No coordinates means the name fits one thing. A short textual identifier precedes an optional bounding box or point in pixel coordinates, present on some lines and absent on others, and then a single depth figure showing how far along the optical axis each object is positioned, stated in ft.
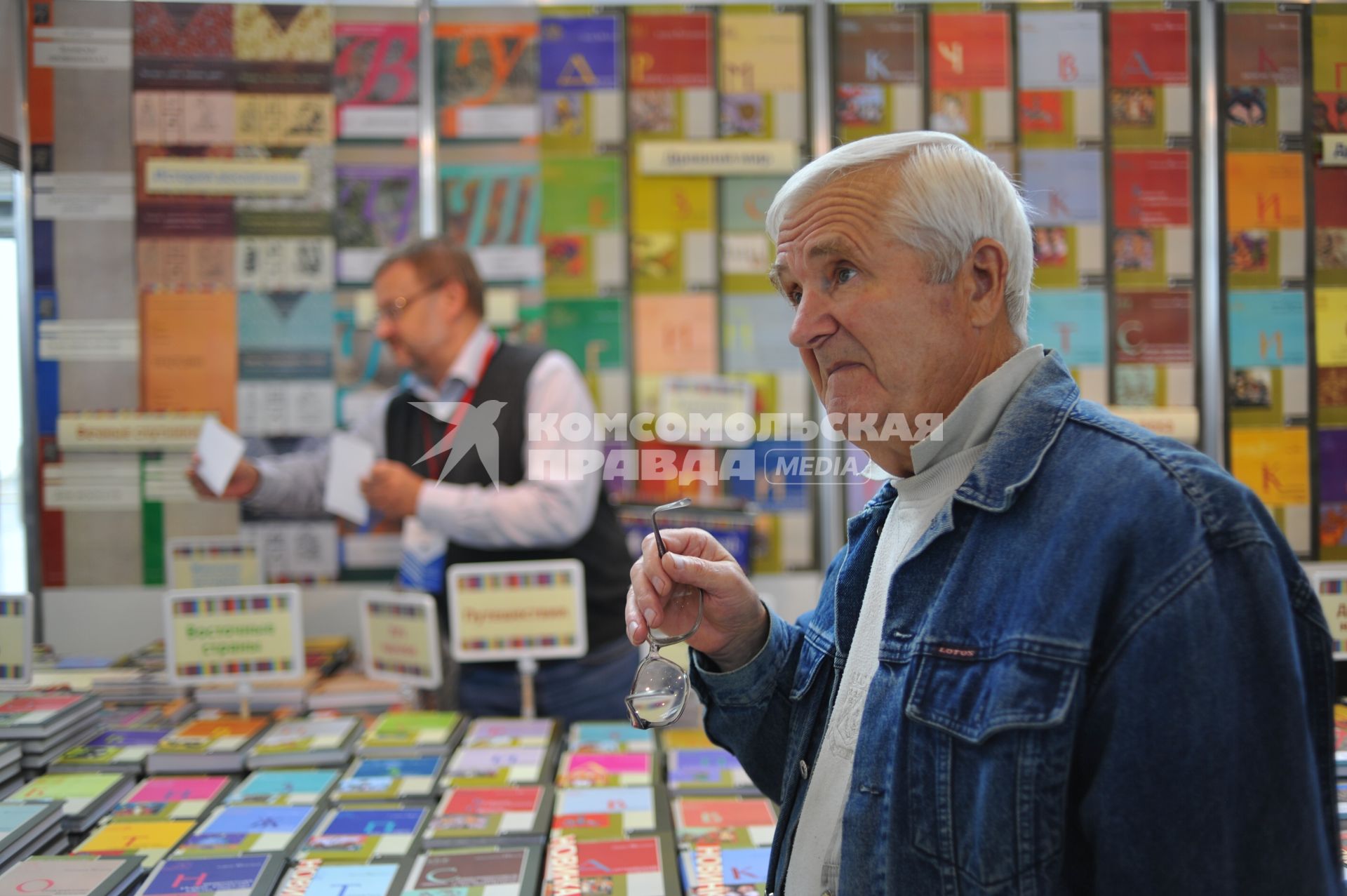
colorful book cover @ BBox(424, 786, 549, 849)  5.97
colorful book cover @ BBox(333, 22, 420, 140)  11.32
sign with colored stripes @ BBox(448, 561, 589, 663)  8.70
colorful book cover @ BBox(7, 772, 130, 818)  6.32
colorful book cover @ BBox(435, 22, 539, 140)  11.39
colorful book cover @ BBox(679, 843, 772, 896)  5.27
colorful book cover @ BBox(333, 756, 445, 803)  6.69
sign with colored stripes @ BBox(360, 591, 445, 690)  8.88
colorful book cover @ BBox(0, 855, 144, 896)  5.16
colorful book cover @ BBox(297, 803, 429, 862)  5.73
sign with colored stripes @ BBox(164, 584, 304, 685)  8.66
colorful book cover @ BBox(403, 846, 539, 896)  5.25
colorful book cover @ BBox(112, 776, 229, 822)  6.37
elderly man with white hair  2.70
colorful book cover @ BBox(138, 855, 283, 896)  5.21
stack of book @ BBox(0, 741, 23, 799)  6.60
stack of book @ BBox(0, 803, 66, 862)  5.61
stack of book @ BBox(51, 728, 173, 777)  7.16
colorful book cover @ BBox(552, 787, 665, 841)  6.01
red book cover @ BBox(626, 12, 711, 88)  11.43
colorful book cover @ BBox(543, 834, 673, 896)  5.27
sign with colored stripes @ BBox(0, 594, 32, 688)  7.43
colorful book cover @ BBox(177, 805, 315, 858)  5.77
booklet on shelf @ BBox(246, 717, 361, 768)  7.40
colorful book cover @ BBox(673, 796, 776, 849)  5.88
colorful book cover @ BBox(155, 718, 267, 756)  7.48
